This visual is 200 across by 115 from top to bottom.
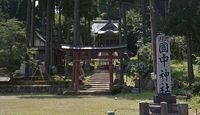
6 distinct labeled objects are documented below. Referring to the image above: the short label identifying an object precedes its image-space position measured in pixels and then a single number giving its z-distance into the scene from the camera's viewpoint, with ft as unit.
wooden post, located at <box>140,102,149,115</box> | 45.91
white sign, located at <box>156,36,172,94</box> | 50.03
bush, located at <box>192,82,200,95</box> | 78.76
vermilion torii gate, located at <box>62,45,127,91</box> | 103.40
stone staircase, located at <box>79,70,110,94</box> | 103.95
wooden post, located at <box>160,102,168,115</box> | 44.27
